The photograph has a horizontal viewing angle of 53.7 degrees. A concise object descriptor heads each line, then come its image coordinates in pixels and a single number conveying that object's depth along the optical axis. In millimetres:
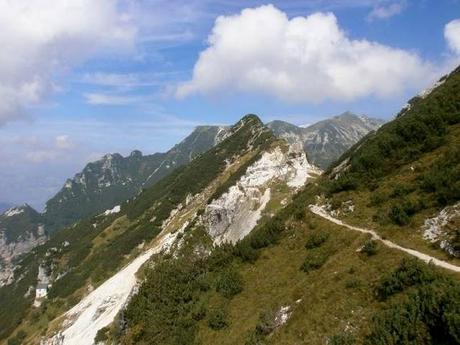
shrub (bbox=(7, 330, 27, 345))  121719
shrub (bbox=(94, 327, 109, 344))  65681
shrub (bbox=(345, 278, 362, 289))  28639
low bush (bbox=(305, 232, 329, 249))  38500
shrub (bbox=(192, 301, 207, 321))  39125
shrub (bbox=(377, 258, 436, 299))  25562
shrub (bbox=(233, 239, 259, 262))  43781
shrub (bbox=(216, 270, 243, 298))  39750
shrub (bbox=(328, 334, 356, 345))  24516
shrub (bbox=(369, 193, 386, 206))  39688
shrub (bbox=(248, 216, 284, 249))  44812
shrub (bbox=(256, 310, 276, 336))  31206
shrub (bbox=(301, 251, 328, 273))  35456
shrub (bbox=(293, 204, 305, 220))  45125
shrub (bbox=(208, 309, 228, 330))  36000
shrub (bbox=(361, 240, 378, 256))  31828
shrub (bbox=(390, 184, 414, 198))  38219
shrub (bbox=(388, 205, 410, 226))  34031
